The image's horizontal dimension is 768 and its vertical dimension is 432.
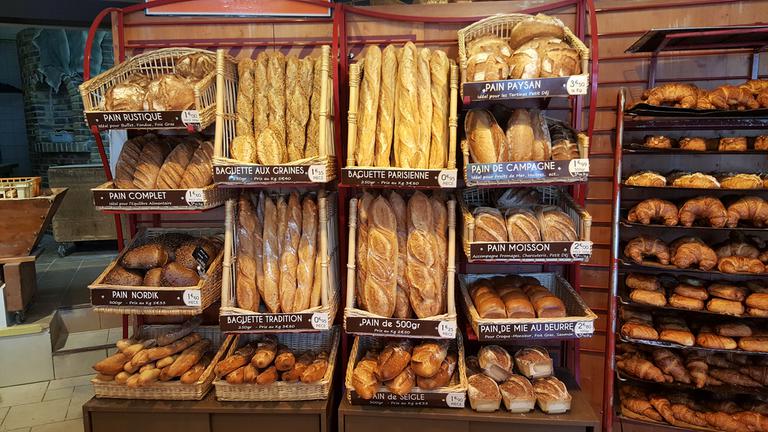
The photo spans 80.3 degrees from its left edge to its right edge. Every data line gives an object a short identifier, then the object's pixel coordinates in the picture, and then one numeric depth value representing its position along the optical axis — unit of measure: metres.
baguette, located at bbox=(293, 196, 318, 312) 2.18
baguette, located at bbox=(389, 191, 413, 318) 2.15
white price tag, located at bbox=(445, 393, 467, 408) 2.05
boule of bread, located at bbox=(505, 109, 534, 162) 2.07
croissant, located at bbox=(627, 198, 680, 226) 2.38
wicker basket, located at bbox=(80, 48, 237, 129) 2.10
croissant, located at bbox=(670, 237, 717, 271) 2.35
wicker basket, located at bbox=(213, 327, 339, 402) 2.15
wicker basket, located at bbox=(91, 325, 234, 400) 2.17
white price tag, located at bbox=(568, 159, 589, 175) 1.95
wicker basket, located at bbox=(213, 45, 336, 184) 2.02
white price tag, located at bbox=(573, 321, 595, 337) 2.03
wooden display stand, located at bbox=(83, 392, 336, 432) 2.13
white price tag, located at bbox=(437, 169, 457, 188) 1.94
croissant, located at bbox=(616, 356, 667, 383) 2.45
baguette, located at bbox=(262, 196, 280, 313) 2.18
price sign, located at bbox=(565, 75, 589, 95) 1.89
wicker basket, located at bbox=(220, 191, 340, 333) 2.13
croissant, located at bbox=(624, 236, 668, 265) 2.42
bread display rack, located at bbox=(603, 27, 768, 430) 2.31
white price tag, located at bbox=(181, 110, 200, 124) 2.03
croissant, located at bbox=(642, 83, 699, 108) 2.29
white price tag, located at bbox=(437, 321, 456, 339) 2.04
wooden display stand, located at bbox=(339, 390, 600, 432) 2.02
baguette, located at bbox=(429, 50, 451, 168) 2.07
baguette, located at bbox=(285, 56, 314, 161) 2.18
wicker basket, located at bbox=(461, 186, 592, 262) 2.04
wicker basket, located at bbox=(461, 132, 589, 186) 1.96
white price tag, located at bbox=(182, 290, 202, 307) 2.11
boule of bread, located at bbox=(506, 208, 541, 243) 2.10
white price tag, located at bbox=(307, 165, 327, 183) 2.00
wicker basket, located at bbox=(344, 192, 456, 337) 2.06
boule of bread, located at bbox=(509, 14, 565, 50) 2.11
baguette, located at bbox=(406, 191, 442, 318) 2.11
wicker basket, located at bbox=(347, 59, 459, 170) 2.03
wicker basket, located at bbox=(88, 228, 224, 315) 2.11
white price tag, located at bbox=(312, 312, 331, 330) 2.10
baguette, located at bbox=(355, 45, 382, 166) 2.08
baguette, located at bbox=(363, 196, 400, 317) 2.11
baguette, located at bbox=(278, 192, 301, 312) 2.18
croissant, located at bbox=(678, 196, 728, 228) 2.31
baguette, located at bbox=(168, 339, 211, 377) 2.22
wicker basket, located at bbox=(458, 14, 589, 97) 2.10
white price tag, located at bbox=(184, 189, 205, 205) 2.06
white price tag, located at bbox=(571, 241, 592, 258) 2.01
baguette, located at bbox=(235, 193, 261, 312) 2.21
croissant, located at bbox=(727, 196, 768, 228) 2.28
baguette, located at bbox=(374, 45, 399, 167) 2.09
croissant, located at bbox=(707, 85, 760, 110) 2.23
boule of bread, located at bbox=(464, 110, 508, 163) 2.03
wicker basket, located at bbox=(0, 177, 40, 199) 3.49
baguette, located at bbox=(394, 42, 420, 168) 2.05
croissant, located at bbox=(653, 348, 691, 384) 2.45
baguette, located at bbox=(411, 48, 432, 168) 2.05
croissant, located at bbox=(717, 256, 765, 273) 2.29
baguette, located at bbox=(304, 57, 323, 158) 2.19
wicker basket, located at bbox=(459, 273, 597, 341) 2.03
